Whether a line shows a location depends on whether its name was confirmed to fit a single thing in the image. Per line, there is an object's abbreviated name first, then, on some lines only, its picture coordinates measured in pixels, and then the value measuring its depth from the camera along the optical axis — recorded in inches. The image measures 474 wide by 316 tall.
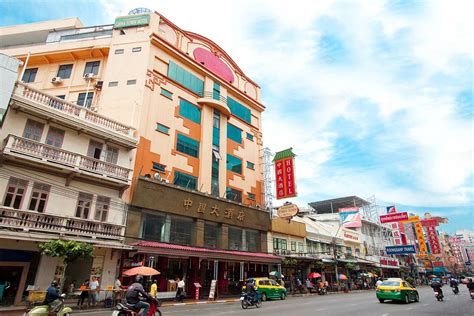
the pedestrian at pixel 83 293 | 625.6
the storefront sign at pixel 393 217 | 1913.1
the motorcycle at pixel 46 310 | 329.1
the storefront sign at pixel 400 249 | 2018.9
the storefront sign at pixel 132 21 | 1075.9
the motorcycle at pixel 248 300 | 659.4
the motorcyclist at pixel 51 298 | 346.3
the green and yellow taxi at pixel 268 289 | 866.8
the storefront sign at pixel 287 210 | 1163.9
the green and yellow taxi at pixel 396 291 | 692.1
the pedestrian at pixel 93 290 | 639.4
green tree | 592.1
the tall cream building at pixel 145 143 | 709.3
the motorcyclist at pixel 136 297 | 342.6
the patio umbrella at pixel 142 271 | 647.1
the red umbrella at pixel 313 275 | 1285.7
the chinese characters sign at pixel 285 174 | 1211.9
